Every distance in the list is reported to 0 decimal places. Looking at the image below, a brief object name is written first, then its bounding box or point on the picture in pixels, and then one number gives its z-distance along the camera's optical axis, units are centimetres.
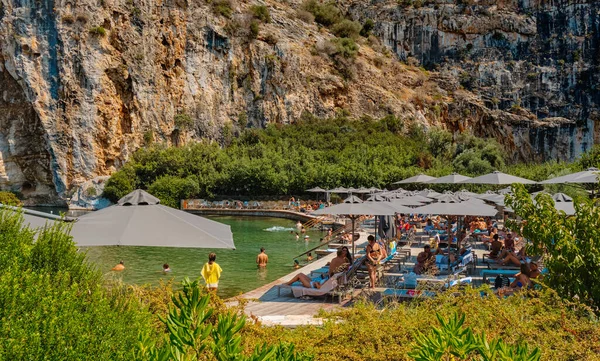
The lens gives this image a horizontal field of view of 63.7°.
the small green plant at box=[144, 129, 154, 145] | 4522
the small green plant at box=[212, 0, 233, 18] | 5131
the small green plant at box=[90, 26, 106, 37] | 4303
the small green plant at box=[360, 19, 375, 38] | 6138
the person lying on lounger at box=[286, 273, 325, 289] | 1026
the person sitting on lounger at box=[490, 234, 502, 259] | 1341
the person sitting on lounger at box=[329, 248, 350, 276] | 1081
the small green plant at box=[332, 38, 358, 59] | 5462
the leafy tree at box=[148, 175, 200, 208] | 3922
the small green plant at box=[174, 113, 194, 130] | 4644
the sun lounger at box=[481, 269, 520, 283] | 1088
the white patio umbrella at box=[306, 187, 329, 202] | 3359
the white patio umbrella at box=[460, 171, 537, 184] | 1634
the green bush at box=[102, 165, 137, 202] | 4009
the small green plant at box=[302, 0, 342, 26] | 6162
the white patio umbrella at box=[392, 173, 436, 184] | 2400
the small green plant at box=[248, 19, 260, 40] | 5097
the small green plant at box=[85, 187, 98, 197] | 4109
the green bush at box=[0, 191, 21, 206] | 3642
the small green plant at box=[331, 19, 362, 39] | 5969
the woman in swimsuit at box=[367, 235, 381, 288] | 1041
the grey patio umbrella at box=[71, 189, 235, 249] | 720
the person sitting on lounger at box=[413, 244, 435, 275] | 1095
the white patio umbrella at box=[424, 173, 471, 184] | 1869
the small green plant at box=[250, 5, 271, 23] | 5328
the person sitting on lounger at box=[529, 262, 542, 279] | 925
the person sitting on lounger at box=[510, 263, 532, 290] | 906
